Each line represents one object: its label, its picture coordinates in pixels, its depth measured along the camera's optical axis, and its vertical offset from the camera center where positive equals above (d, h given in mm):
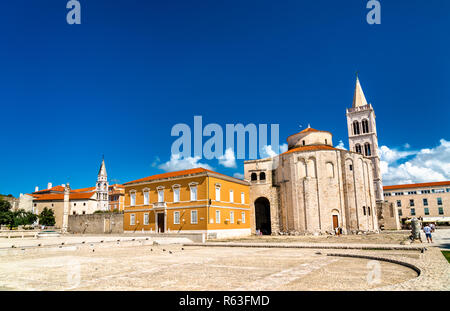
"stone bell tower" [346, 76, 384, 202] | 65812 +15515
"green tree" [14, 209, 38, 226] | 61531 -984
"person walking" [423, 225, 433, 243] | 21547 -2063
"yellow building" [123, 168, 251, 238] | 33531 +475
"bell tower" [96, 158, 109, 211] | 81875 +5197
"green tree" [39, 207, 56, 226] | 70875 -1076
